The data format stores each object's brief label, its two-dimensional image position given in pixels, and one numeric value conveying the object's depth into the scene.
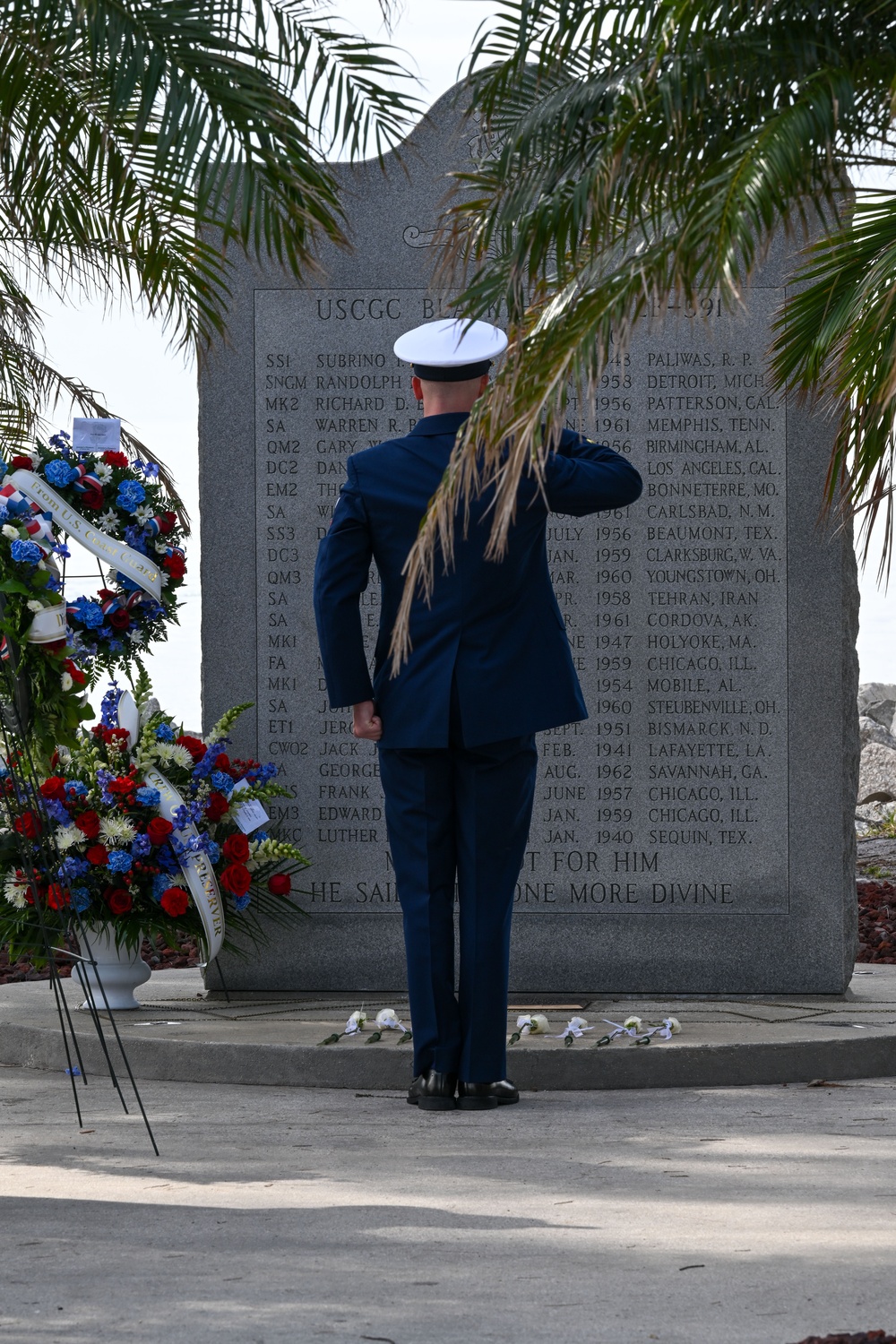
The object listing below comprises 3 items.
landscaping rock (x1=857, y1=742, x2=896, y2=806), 35.19
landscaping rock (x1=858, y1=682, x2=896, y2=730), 44.34
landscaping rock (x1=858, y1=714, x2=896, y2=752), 37.91
